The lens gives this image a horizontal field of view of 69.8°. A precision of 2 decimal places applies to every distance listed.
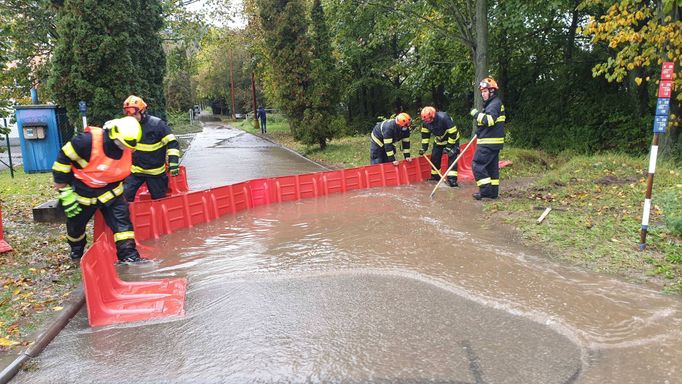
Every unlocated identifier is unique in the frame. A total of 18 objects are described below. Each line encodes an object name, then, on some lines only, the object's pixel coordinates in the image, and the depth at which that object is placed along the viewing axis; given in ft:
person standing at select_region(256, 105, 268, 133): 93.91
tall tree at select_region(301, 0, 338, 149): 56.80
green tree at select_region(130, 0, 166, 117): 45.83
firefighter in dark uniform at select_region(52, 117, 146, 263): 16.52
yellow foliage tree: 25.79
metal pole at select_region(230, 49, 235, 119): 147.55
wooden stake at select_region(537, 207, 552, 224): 21.54
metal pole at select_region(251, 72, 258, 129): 107.96
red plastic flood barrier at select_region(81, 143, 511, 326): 13.52
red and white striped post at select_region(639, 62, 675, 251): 17.03
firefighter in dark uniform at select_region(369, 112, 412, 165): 32.76
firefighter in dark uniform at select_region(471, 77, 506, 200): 26.86
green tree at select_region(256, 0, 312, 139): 56.54
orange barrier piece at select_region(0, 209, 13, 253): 19.17
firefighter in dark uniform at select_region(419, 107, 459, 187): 31.48
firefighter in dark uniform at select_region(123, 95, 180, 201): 23.12
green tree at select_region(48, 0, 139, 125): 38.73
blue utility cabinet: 39.47
